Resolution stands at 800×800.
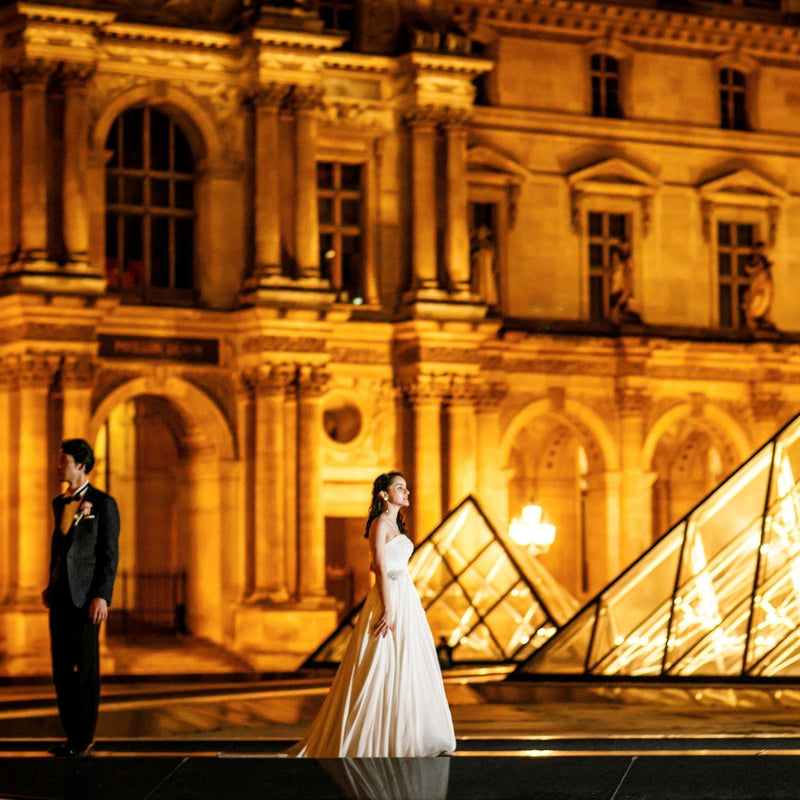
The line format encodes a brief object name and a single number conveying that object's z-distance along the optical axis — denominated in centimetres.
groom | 1317
